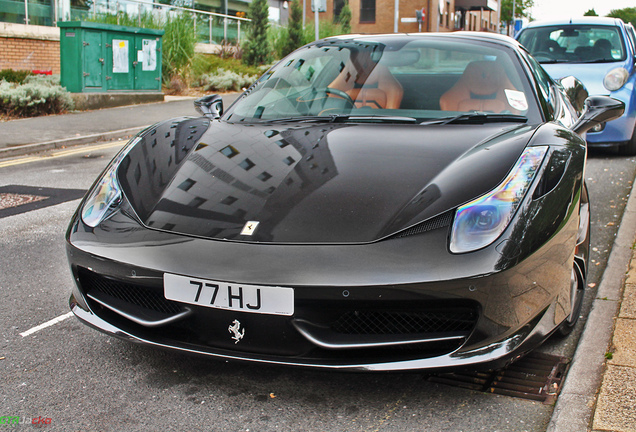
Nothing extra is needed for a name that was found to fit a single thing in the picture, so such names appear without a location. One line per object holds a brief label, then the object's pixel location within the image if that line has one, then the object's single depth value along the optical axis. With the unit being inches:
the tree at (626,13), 4060.5
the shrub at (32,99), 495.5
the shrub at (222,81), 786.8
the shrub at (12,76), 597.3
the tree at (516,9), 3046.3
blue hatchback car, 315.6
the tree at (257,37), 1003.9
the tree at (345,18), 1676.9
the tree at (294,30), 1214.9
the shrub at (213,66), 789.9
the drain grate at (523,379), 103.1
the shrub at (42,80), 578.6
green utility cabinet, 574.6
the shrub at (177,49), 759.7
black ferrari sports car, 89.9
